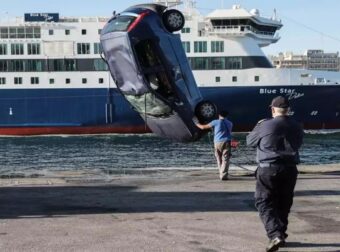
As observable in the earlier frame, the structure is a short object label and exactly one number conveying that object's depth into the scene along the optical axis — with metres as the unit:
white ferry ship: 43.28
